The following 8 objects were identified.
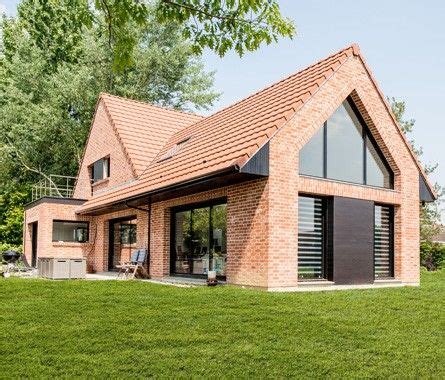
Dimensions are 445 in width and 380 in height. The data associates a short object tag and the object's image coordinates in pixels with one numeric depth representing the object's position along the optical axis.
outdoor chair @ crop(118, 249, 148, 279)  16.72
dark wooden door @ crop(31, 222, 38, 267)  25.97
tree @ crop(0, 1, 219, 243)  34.31
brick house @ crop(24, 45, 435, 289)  12.59
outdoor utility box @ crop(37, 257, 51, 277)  17.36
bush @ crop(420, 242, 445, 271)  31.62
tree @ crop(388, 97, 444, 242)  33.38
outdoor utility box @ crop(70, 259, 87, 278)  17.12
